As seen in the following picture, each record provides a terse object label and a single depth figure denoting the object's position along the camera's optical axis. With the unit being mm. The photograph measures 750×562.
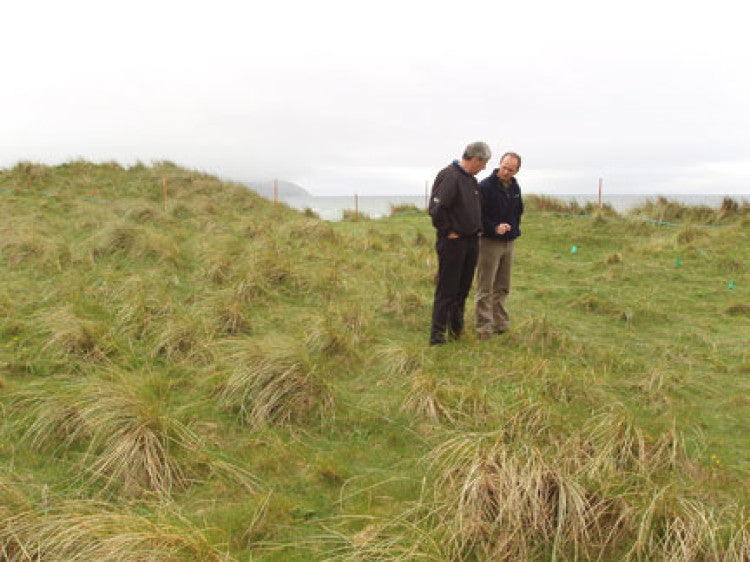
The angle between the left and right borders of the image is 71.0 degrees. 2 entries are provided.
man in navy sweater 4594
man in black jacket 4195
